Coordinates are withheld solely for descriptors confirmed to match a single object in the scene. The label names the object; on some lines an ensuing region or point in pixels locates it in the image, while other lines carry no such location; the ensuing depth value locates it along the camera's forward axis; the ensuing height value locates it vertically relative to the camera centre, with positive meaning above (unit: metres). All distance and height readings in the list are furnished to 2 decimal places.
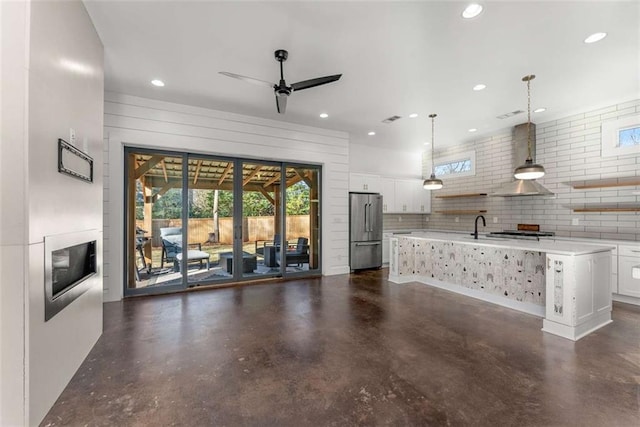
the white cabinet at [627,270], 4.14 -0.87
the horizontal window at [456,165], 7.01 +1.25
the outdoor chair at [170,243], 4.90 -0.55
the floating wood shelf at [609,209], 4.44 +0.06
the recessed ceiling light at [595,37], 2.88 +1.82
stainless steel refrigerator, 6.61 -0.45
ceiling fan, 3.10 +1.44
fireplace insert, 1.98 -0.47
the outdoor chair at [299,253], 6.05 -0.91
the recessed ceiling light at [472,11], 2.49 +1.83
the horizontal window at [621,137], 4.44 +1.24
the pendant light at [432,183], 5.14 +0.53
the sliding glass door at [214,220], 4.77 -0.16
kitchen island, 3.17 -0.87
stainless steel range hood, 5.04 +0.99
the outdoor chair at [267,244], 5.81 -0.68
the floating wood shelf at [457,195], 6.55 +0.41
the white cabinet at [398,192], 6.96 +0.55
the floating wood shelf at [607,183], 4.46 +0.50
